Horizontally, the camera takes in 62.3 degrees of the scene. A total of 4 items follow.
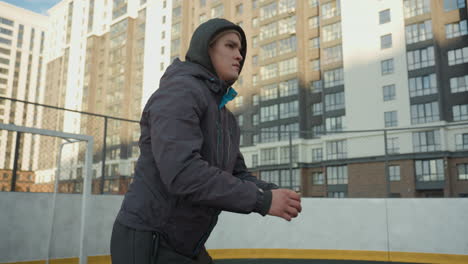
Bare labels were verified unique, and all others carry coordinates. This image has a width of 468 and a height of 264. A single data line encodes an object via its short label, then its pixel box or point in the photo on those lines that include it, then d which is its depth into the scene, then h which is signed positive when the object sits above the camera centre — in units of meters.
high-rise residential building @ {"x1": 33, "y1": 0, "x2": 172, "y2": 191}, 63.28 +22.84
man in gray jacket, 1.19 +0.04
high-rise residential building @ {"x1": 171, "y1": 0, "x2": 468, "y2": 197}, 36.62 +10.28
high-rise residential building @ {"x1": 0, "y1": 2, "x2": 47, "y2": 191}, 103.50 +35.13
